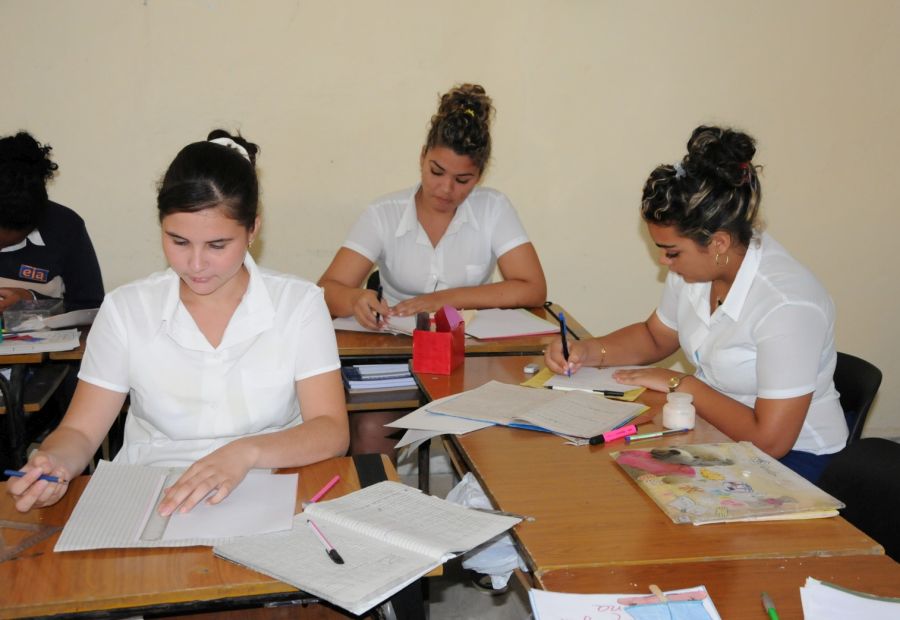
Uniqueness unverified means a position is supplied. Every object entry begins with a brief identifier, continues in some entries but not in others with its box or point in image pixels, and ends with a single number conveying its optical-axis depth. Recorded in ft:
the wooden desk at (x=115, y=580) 3.95
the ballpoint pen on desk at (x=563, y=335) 7.16
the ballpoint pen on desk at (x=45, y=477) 4.79
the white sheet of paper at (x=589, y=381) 7.17
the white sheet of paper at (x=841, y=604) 3.93
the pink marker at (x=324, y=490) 4.97
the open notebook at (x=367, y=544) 4.01
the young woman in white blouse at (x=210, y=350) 5.55
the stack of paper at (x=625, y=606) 3.90
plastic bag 5.60
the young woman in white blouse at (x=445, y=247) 9.75
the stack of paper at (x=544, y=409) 6.21
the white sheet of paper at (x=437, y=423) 6.17
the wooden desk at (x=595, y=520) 4.45
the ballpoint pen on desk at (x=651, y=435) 6.01
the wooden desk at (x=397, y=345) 8.50
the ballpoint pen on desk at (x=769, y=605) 3.84
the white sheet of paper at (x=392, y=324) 8.82
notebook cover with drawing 4.78
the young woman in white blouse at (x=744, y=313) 6.29
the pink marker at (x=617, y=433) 6.02
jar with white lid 6.20
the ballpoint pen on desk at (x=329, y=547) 4.22
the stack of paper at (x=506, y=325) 8.92
